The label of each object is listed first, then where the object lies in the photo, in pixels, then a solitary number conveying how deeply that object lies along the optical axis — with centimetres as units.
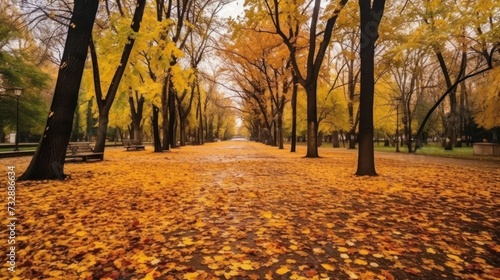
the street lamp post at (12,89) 1773
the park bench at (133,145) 2683
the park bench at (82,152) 1421
